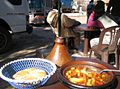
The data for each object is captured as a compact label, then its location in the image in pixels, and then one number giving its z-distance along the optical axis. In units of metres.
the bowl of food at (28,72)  0.86
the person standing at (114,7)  4.31
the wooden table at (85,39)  2.93
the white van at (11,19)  3.65
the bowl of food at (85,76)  0.88
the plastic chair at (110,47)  2.20
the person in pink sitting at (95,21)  2.81
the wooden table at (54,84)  0.91
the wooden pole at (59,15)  1.22
